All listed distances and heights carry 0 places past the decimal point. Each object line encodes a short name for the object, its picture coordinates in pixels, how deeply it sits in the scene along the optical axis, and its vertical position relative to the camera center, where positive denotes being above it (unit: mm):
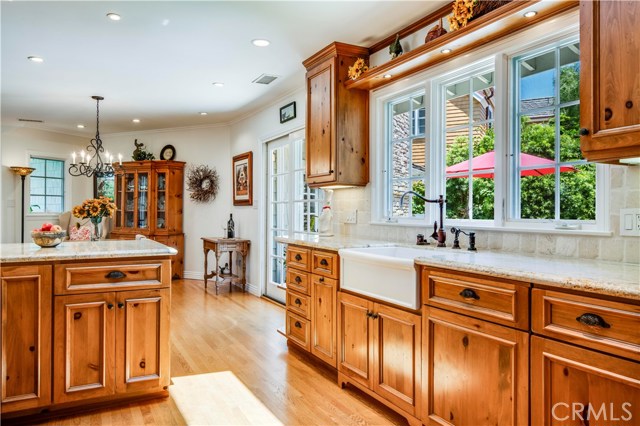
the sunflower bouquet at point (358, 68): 3307 +1155
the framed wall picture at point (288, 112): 4789 +1193
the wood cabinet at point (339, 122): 3379 +763
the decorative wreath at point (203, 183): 6762 +493
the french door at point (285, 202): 4738 +139
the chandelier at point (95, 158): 5105 +968
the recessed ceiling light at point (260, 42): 3366 +1399
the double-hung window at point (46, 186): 6902 +461
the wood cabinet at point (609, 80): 1506 +506
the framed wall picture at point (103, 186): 7546 +489
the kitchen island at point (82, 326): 2217 -631
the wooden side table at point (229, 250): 5766 -516
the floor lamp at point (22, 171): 6531 +653
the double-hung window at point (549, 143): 2170 +396
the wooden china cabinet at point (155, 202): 6805 +184
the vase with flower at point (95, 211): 3701 +19
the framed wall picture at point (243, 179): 5906 +510
